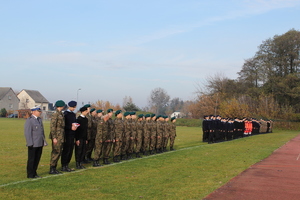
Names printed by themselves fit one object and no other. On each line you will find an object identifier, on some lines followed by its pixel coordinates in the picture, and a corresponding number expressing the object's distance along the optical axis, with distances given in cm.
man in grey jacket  873
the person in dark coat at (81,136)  1026
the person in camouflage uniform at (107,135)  1118
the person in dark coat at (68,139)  974
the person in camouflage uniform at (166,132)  1581
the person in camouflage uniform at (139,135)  1359
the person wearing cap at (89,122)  1103
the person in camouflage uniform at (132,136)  1305
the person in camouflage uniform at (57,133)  915
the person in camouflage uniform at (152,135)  1484
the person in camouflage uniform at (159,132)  1525
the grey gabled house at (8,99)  8804
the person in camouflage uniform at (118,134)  1184
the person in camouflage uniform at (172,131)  1653
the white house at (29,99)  9476
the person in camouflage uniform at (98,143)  1085
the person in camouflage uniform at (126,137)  1254
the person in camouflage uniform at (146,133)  1417
